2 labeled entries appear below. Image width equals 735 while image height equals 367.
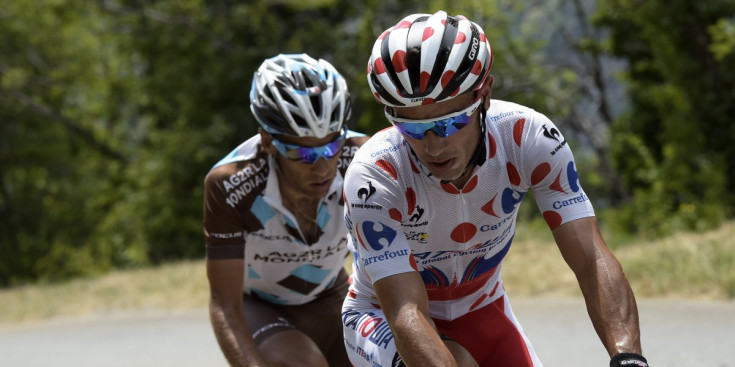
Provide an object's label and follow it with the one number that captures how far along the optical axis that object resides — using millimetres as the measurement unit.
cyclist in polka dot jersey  6297
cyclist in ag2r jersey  8695
